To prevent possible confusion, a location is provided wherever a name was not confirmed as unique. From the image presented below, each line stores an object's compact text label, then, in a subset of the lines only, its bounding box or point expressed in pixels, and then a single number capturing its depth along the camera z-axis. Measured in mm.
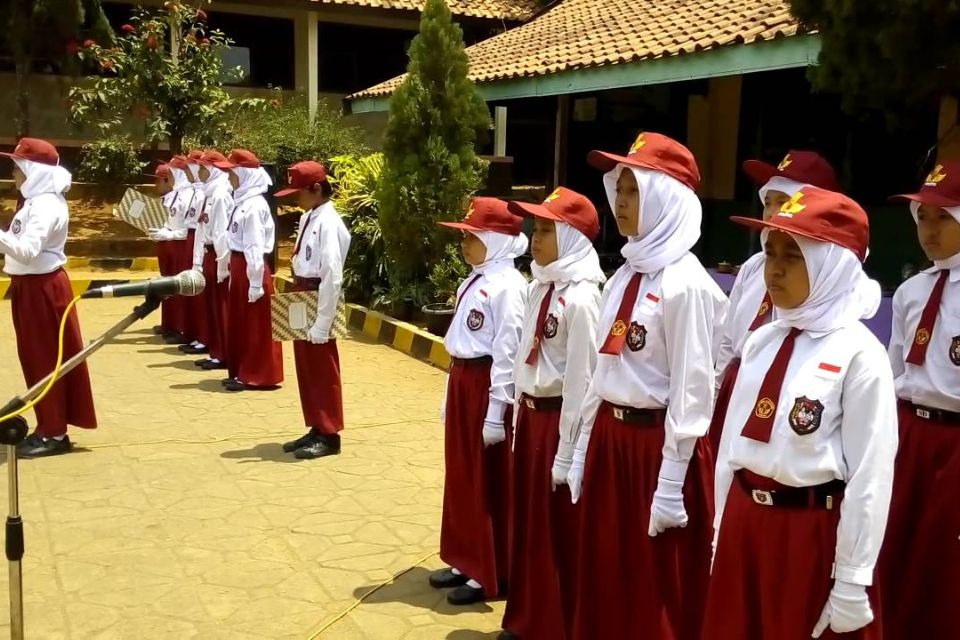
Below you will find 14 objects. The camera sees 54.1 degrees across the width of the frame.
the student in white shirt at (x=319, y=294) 6074
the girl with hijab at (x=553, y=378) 3537
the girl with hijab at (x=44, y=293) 5957
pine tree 9547
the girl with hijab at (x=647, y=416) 3135
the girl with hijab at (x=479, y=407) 4211
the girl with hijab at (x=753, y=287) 4199
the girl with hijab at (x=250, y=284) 8023
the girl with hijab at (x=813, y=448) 2391
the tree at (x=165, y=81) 15258
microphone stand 2865
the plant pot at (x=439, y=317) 9438
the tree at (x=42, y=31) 15922
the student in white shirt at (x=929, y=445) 3498
